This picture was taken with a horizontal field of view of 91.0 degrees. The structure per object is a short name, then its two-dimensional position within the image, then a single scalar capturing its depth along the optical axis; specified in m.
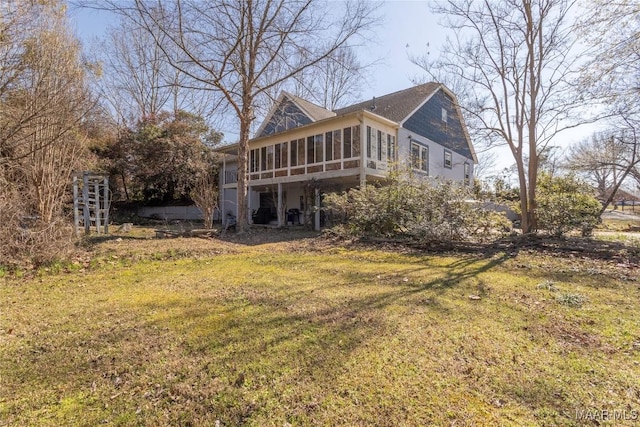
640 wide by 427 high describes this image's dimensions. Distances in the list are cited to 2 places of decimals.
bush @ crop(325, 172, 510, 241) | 8.08
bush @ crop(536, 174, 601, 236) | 7.97
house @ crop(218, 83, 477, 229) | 13.13
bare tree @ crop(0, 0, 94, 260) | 5.57
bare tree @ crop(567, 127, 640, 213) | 8.62
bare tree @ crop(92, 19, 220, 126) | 21.27
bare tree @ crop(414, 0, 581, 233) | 8.97
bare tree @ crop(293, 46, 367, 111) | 11.57
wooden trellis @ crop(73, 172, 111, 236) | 9.43
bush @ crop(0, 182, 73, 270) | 5.28
